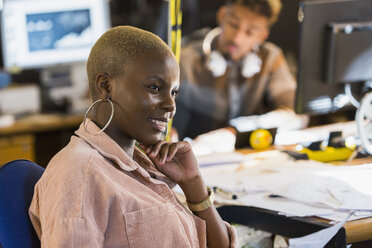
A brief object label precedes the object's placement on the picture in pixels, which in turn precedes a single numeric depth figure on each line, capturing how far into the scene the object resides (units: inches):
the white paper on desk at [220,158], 79.9
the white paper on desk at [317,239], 55.7
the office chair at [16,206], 44.8
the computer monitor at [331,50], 80.7
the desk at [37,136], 131.6
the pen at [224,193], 64.9
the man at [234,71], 132.5
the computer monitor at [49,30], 134.8
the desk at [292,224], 56.7
